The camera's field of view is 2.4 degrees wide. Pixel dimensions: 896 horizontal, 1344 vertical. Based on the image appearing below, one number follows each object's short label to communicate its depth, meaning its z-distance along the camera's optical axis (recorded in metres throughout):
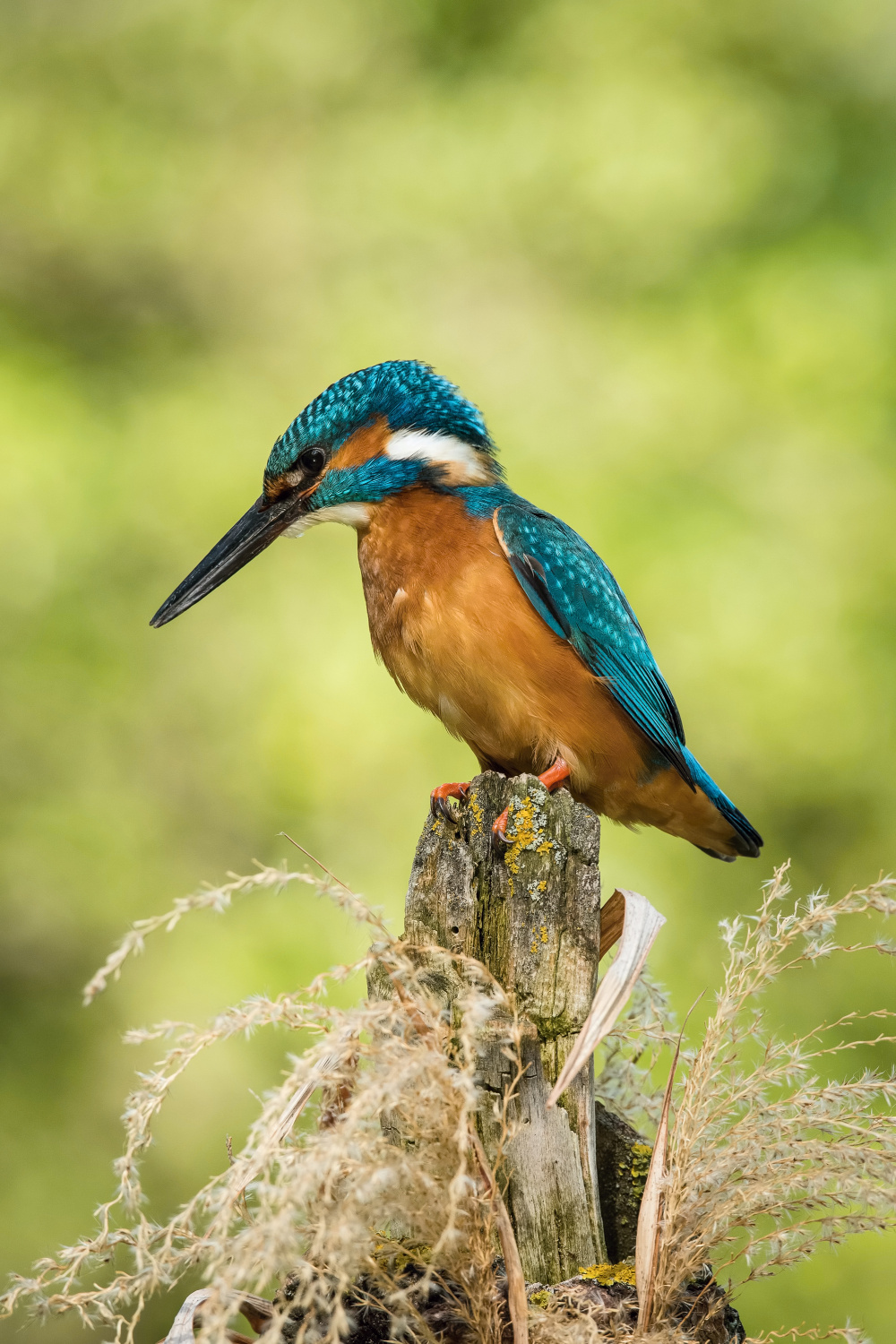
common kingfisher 4.70
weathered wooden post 4.61
